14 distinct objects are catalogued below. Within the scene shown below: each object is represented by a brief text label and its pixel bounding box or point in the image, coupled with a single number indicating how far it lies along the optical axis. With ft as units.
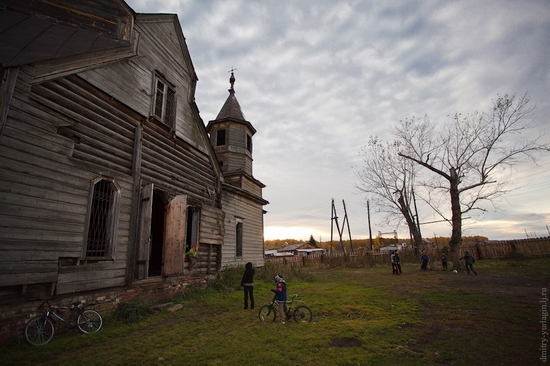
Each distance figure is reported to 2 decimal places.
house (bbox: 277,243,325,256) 204.64
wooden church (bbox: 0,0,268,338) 19.34
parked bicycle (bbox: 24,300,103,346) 18.48
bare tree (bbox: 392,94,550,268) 64.28
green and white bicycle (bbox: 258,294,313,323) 24.36
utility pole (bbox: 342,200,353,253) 123.59
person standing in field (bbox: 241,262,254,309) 30.71
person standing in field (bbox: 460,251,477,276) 53.28
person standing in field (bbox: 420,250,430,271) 69.72
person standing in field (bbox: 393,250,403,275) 64.59
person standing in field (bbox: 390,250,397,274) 64.50
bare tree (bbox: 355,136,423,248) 79.61
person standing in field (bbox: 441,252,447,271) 68.44
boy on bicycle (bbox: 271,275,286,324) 24.23
